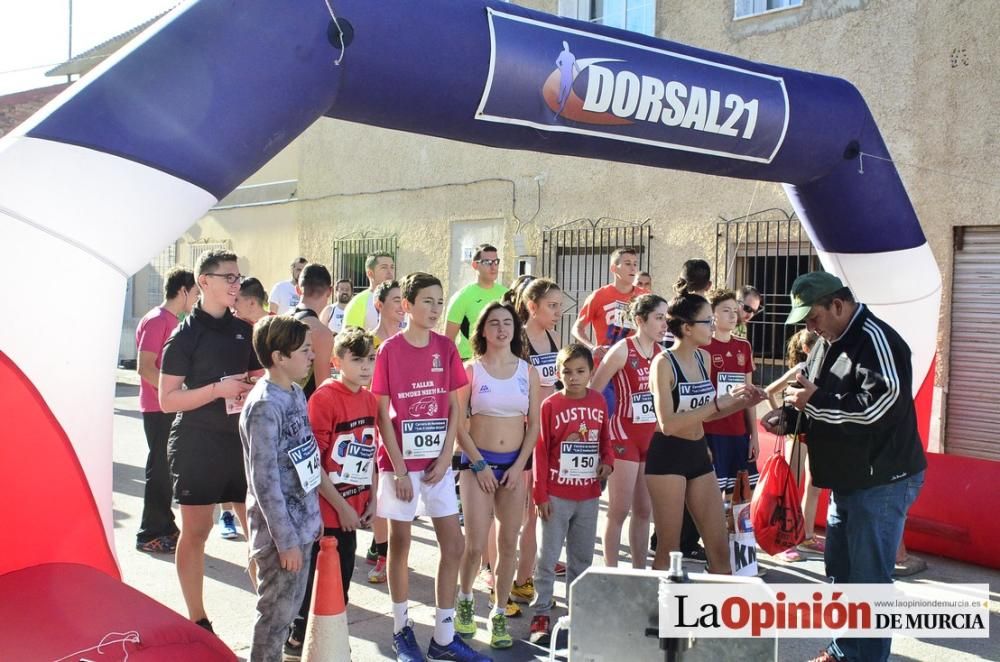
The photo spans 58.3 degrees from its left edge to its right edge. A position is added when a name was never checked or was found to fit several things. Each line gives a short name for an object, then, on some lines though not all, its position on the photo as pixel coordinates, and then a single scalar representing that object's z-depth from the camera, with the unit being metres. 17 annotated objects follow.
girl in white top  4.63
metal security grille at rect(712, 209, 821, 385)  10.03
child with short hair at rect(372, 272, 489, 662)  4.36
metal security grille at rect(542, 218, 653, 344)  11.61
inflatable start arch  3.34
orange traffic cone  3.57
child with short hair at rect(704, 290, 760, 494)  5.93
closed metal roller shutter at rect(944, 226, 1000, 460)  8.68
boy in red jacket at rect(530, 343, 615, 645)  4.75
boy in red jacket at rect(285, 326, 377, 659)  4.20
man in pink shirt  6.03
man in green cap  4.02
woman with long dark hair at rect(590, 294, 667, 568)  5.36
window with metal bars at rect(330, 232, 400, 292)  15.55
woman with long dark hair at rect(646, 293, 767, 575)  4.75
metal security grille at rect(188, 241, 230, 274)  19.42
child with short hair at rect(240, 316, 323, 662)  3.61
